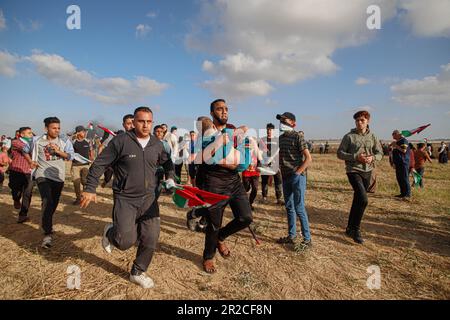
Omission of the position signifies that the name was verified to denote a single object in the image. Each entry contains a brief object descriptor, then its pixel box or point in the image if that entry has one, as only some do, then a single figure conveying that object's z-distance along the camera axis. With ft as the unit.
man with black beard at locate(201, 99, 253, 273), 13.06
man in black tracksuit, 11.60
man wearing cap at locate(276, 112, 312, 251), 15.71
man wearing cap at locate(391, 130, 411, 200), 29.86
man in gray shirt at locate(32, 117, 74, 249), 16.15
